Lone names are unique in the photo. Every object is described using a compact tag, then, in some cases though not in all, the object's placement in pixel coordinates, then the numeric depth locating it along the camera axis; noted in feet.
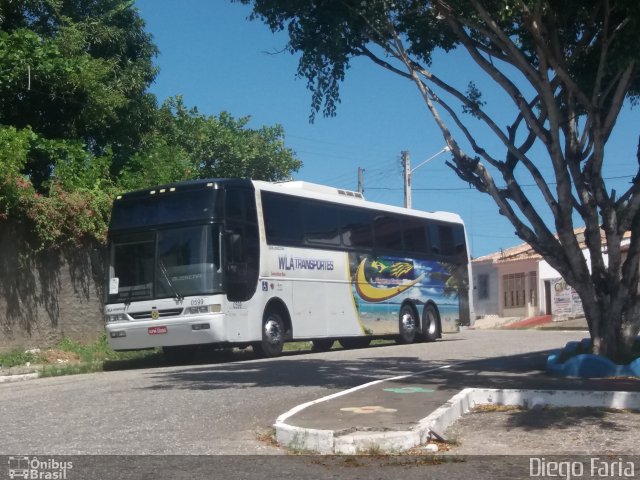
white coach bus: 57.82
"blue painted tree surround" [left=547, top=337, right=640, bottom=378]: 42.52
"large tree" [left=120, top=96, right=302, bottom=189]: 105.91
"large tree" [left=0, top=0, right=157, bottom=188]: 70.74
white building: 154.40
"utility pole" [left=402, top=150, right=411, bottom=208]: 121.60
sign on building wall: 148.97
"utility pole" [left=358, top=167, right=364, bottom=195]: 144.19
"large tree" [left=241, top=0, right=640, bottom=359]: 43.52
